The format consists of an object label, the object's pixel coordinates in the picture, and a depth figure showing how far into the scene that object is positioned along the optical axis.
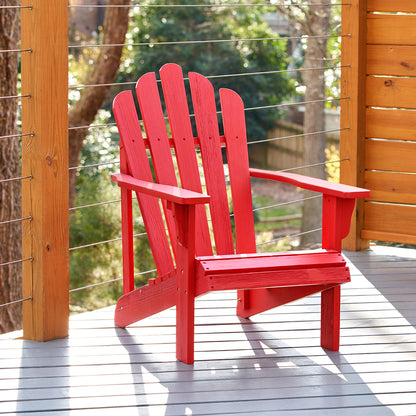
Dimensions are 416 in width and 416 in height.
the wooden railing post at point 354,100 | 5.74
